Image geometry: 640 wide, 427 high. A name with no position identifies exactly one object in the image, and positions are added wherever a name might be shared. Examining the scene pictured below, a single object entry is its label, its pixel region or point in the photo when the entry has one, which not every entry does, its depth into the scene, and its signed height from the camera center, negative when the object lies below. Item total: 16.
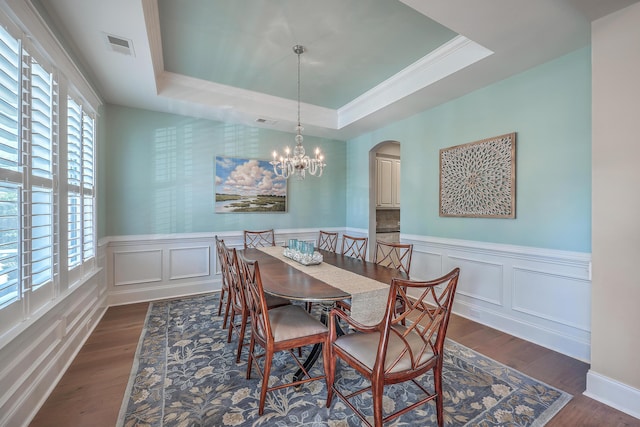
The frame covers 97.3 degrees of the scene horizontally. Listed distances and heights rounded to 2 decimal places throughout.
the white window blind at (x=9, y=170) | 1.44 +0.23
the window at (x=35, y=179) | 1.48 +0.22
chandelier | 3.11 +0.57
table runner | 1.89 -0.55
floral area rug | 1.71 -1.26
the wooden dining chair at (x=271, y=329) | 1.77 -0.80
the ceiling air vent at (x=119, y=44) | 2.26 +1.40
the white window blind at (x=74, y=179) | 2.38 +0.29
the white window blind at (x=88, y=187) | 2.74 +0.26
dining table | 1.88 -0.54
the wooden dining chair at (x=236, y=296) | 2.20 -0.74
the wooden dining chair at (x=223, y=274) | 2.72 -0.69
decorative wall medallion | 2.93 +0.36
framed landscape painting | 4.36 +0.40
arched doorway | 5.71 +0.44
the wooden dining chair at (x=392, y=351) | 1.42 -0.80
